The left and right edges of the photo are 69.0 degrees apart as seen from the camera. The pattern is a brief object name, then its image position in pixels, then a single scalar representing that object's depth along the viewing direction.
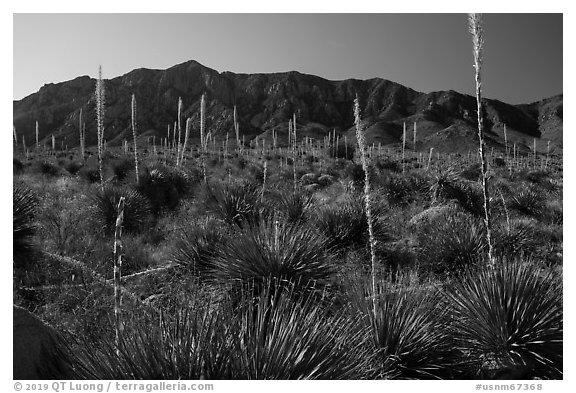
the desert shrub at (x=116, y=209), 9.12
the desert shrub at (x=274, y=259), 4.93
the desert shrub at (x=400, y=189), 13.83
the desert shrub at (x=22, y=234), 5.84
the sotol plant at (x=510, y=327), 3.76
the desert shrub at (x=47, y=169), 18.88
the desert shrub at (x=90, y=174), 16.16
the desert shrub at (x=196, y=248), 6.51
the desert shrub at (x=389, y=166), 24.06
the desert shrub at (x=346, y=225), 8.12
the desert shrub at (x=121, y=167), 15.94
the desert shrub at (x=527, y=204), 13.18
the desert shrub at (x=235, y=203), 8.62
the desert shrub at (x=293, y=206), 9.20
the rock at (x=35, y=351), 2.97
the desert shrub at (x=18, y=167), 17.92
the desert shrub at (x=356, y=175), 15.91
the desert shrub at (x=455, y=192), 12.55
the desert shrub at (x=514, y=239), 7.53
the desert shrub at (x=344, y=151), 29.02
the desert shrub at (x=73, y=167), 19.84
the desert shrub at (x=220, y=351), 2.47
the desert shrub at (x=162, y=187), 12.41
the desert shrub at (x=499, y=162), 33.45
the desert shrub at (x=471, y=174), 19.63
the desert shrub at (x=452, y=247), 6.75
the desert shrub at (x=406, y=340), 3.60
